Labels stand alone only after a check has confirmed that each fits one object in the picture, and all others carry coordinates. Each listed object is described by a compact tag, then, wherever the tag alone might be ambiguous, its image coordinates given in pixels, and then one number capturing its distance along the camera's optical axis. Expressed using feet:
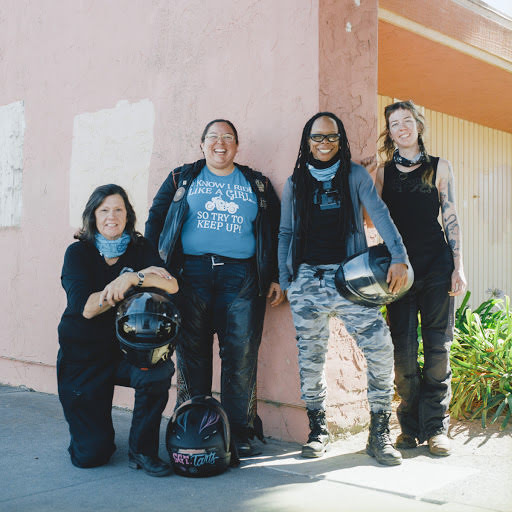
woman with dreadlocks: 12.49
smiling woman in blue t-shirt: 13.75
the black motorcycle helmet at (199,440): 11.61
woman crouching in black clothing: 12.28
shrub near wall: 15.24
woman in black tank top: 13.07
